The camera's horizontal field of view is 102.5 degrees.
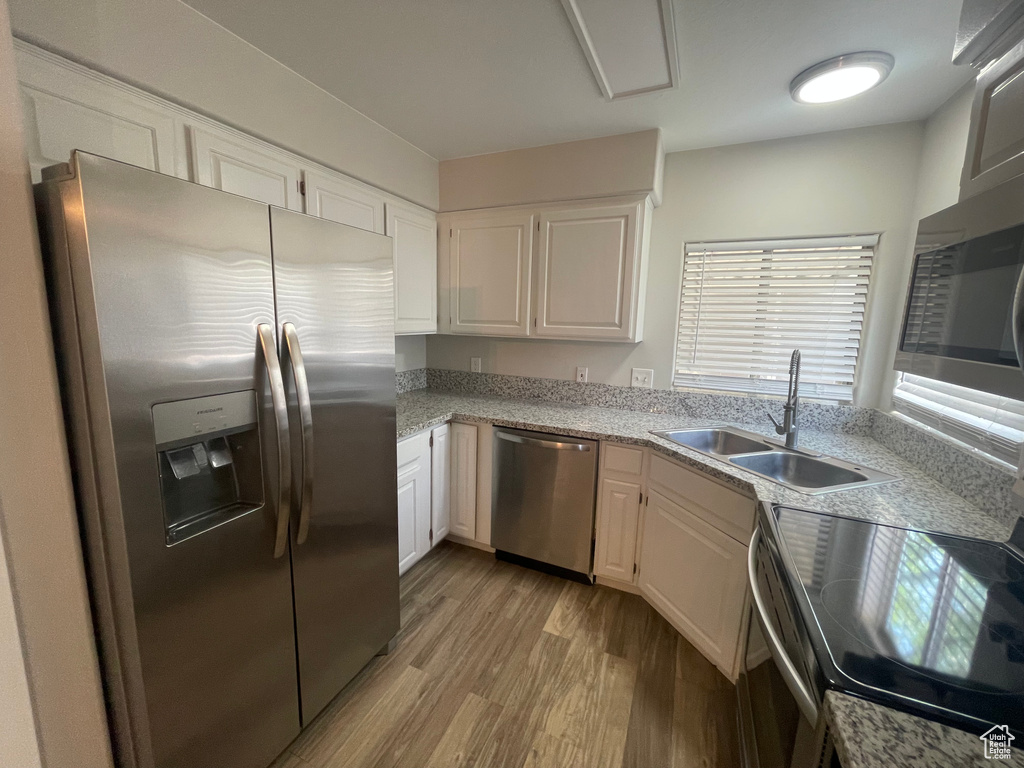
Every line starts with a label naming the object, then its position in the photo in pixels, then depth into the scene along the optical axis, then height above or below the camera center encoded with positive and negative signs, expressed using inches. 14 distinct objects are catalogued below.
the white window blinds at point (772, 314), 82.7 +4.0
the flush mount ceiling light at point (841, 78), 56.3 +37.0
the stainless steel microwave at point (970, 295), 27.8 +3.4
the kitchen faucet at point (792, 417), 73.5 -15.0
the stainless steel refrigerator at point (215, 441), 33.2 -12.7
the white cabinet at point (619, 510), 80.5 -36.2
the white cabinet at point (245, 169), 55.5 +21.8
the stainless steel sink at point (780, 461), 61.3 -21.5
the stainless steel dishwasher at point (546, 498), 84.1 -36.5
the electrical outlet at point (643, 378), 99.0 -11.8
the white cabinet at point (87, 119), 41.3 +21.5
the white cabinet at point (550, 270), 88.2 +13.0
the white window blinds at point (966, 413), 49.4 -10.6
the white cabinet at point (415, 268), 92.0 +13.1
